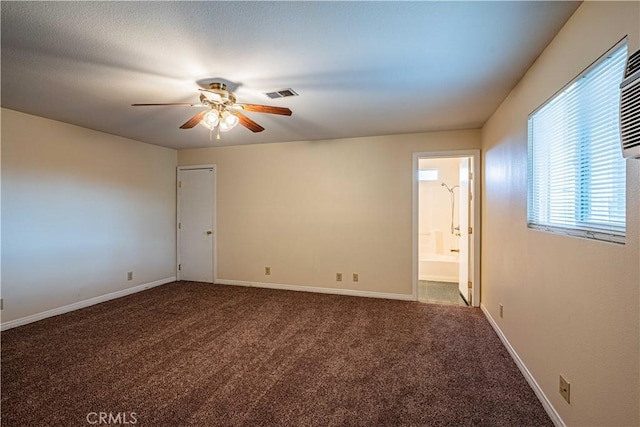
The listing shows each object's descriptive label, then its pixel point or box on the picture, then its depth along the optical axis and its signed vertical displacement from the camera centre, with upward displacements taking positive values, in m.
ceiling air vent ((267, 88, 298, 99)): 2.59 +1.08
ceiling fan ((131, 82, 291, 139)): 2.34 +0.85
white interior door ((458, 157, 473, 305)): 4.02 -0.20
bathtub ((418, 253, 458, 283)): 5.41 -1.05
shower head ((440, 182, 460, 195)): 6.01 +0.55
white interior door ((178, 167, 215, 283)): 5.08 -0.24
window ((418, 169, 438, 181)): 6.14 +0.83
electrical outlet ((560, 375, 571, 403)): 1.59 -0.98
